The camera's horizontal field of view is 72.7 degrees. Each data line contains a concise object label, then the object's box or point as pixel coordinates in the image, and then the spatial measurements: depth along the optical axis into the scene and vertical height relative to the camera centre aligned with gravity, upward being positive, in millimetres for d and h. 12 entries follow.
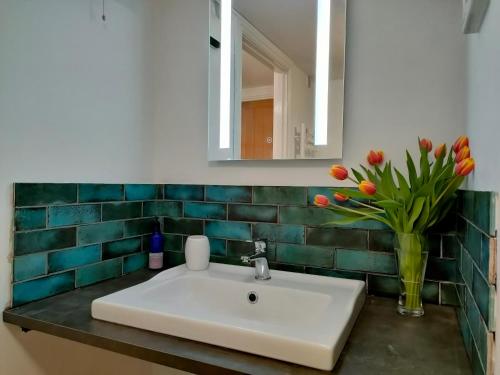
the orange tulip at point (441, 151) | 937 +82
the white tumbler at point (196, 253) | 1280 -289
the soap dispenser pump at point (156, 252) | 1410 -317
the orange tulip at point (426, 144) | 990 +107
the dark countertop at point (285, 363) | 690 -385
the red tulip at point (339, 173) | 1015 +18
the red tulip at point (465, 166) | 787 +35
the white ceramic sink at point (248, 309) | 706 -353
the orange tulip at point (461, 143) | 866 +97
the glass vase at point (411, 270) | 960 -257
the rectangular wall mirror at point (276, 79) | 1194 +372
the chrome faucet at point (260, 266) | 1176 -306
